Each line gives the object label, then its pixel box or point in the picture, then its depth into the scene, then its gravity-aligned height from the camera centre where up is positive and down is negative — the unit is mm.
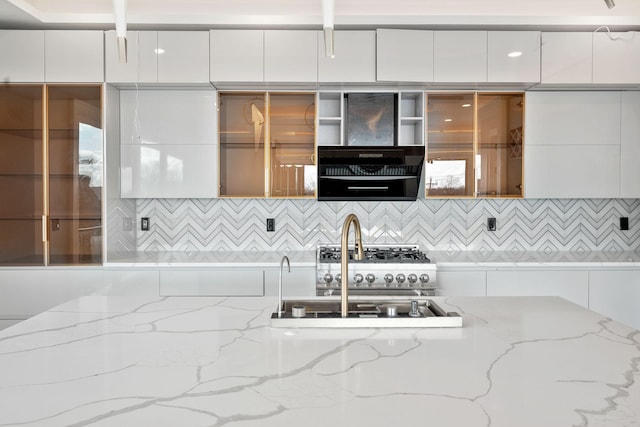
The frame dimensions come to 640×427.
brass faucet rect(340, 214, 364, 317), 1479 -147
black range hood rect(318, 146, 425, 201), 3445 +250
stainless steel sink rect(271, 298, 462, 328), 1511 -352
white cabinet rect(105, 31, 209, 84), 3291 +1004
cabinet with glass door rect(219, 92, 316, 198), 3527 +444
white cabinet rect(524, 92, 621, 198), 3469 +434
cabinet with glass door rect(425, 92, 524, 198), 3498 +444
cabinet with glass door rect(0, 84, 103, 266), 3256 +214
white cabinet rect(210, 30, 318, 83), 3291 +1031
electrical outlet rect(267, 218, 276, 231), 3822 -134
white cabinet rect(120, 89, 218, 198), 3447 +473
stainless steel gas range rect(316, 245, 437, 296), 3127 -444
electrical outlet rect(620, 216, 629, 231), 3844 -121
